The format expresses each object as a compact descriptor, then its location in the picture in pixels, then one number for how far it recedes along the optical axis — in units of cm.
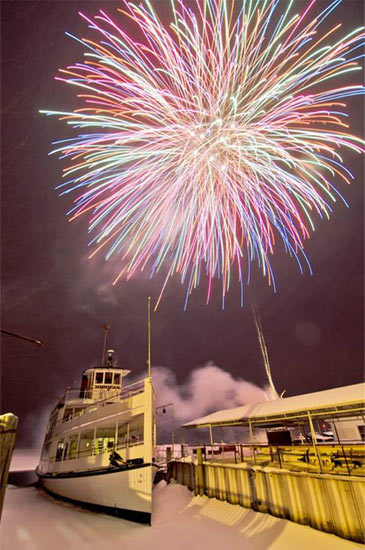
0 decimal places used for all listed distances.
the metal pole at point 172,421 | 2151
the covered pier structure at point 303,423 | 1350
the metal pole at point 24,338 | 1081
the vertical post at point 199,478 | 1711
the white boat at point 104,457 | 1351
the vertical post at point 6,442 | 278
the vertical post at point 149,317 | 1748
